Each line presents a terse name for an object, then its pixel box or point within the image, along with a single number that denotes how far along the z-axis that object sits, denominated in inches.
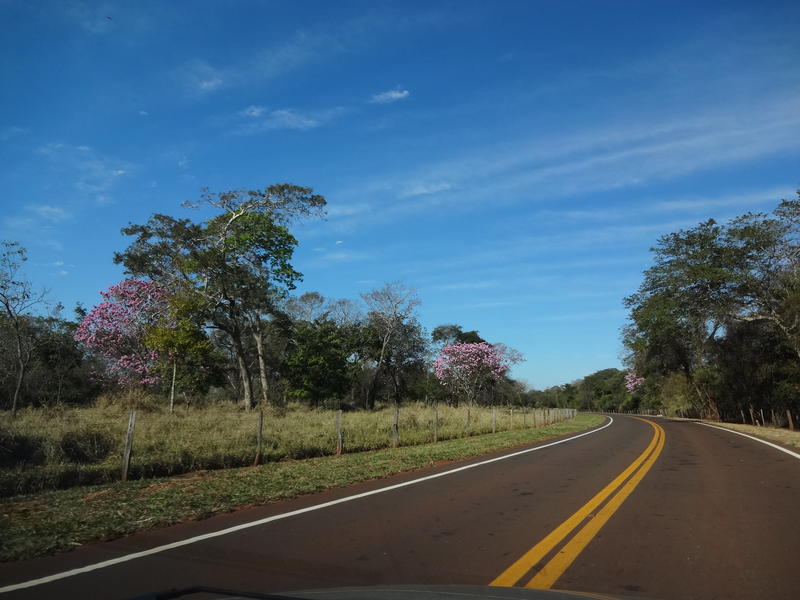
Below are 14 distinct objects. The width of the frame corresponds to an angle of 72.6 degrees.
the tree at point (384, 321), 1823.3
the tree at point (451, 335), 2514.8
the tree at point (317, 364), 1494.8
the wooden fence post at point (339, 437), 599.2
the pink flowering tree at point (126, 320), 1194.6
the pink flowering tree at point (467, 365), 1844.2
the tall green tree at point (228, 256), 1162.6
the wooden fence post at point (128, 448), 406.3
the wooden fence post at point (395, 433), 691.4
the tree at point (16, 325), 829.2
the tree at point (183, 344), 1104.2
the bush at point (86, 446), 462.6
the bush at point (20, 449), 418.6
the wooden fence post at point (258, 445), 512.1
